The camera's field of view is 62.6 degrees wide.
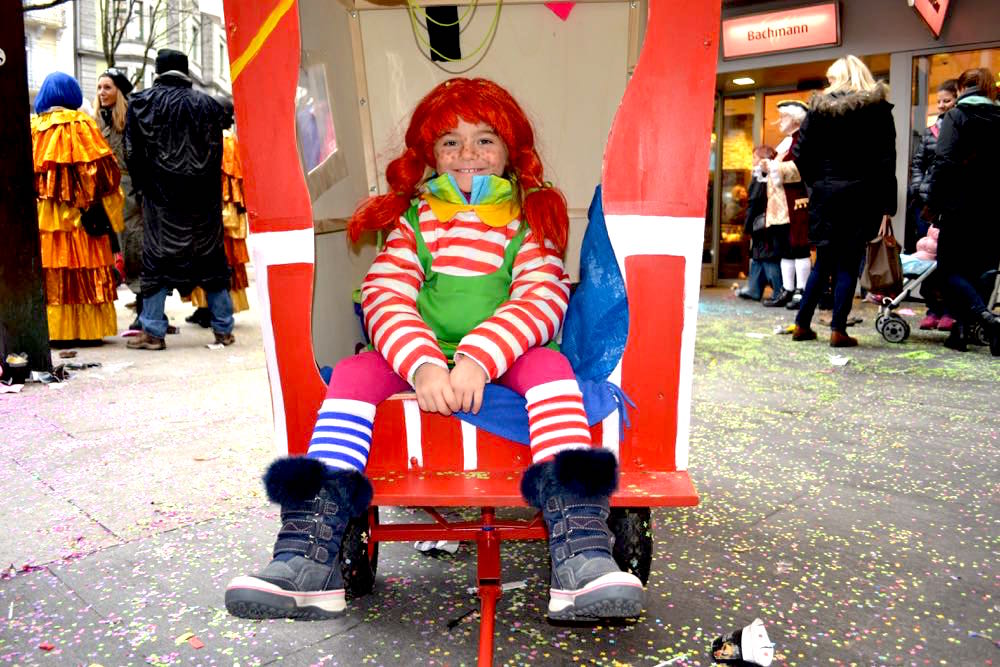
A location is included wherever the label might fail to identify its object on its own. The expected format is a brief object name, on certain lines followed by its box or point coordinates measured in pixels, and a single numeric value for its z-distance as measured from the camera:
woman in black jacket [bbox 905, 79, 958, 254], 5.75
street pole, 4.56
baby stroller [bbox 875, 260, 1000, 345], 5.91
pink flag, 3.06
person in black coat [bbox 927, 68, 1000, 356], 5.36
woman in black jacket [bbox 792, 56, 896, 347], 5.51
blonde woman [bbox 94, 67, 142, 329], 6.31
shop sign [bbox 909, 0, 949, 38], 7.68
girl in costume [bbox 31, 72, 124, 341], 5.55
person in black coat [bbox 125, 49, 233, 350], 5.58
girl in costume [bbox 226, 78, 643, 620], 1.76
